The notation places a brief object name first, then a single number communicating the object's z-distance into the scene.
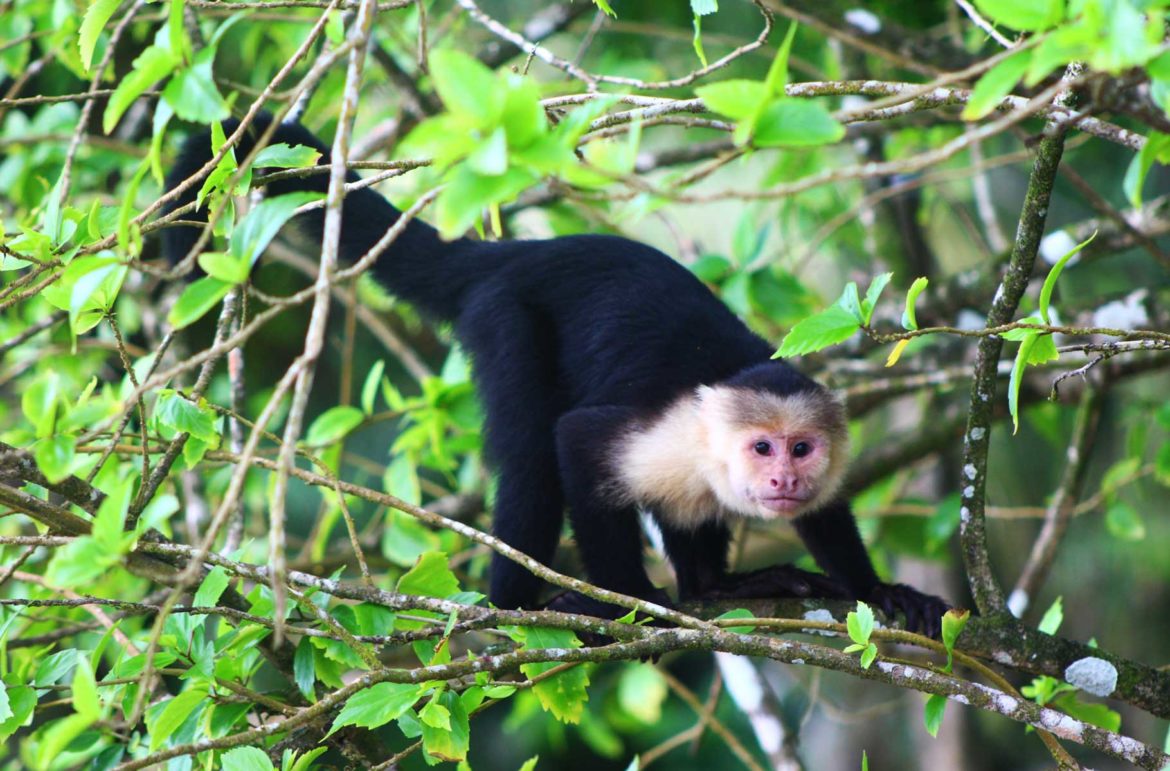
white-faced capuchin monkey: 6.96
